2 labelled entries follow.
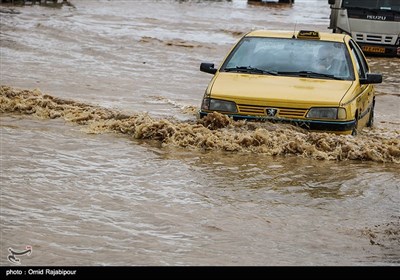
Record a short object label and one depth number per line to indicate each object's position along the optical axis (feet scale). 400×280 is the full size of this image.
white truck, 146.82
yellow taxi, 60.34
